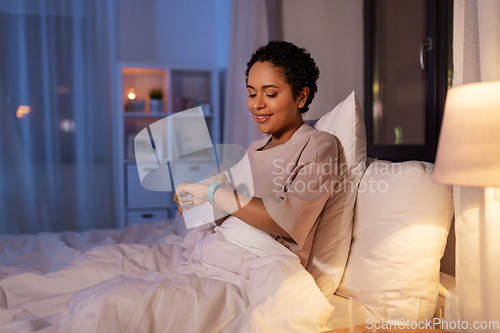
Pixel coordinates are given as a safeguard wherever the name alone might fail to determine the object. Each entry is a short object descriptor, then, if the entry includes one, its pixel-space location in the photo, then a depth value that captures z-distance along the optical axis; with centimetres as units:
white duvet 78
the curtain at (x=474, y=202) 82
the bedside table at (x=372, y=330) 62
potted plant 323
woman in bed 99
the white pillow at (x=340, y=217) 111
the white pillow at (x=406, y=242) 96
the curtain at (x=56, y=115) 300
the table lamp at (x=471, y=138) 65
